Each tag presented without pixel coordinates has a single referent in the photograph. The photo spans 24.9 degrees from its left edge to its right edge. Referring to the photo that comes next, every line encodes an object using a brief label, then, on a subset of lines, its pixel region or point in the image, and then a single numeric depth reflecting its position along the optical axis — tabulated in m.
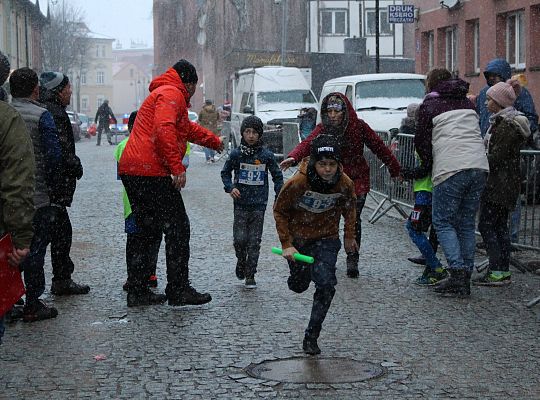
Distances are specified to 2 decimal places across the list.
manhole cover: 6.87
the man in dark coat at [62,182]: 9.56
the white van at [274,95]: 32.28
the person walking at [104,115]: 48.16
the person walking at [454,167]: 9.84
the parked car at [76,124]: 53.62
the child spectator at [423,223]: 10.49
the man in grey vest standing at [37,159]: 8.82
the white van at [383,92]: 23.59
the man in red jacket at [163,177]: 9.17
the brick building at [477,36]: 25.81
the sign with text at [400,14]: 26.72
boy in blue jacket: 10.45
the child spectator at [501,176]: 10.21
